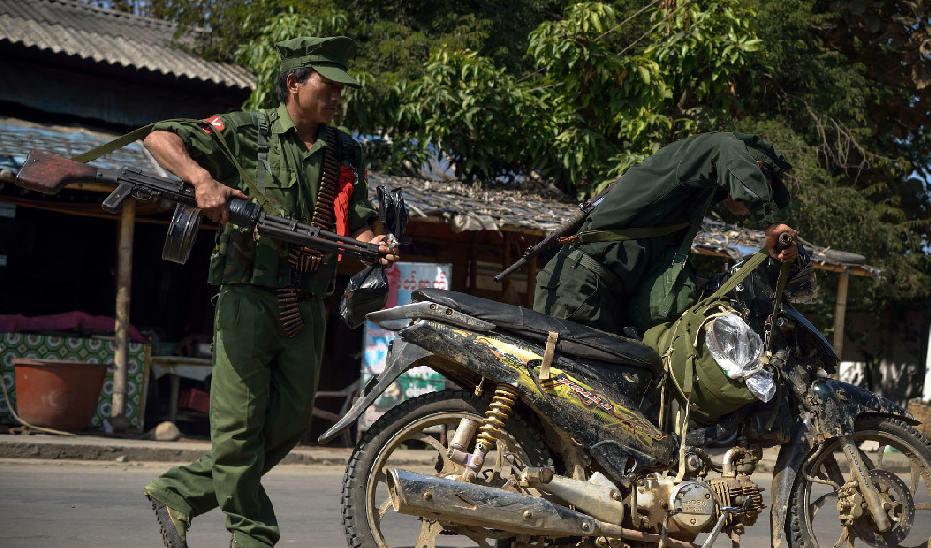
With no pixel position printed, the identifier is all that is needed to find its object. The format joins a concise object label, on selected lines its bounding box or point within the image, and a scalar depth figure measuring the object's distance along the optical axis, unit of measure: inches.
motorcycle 146.8
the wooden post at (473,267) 519.5
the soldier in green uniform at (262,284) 147.2
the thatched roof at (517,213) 402.0
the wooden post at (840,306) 518.0
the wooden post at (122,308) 393.1
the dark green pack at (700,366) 163.3
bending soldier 167.5
